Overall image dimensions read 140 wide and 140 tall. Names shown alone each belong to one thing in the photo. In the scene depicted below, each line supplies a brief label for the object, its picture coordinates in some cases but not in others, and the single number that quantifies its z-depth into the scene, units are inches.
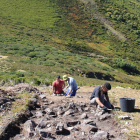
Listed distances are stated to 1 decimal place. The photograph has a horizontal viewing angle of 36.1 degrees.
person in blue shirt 332.2
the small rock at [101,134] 166.3
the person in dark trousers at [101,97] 233.1
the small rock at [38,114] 225.1
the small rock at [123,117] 210.5
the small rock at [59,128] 176.4
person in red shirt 349.7
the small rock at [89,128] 181.2
